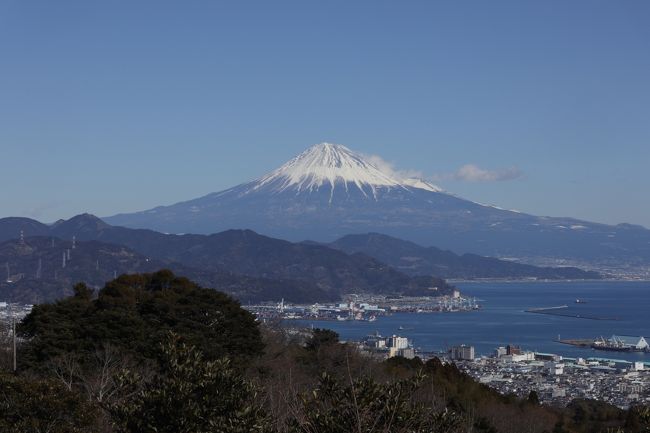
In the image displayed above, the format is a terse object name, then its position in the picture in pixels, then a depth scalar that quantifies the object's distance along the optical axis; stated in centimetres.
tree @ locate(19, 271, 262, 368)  2193
